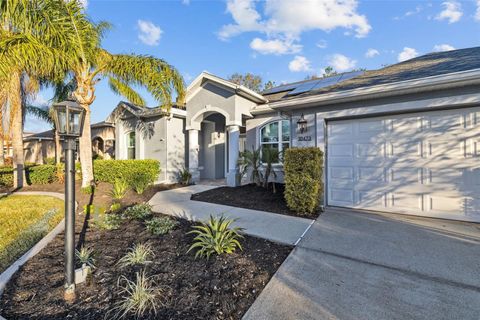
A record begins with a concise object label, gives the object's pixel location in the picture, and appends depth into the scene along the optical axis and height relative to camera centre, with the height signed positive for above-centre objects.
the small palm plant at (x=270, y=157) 7.74 -0.05
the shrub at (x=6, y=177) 10.17 -0.80
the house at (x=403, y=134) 4.75 +0.50
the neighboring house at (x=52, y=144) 16.30 +1.33
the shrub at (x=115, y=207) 6.02 -1.37
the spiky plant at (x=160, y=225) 4.48 -1.46
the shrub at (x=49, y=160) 16.82 -0.05
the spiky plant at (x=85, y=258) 3.26 -1.52
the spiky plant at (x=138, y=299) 2.33 -1.61
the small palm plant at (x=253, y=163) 8.15 -0.26
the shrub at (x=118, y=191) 6.96 -1.07
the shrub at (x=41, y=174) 10.59 -0.70
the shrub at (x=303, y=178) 5.43 -0.59
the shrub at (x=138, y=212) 5.45 -1.40
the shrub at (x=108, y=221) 4.80 -1.44
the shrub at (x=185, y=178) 10.42 -1.00
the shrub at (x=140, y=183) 8.00 -0.93
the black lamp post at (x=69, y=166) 2.65 -0.09
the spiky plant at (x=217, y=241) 3.50 -1.42
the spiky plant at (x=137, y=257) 3.29 -1.54
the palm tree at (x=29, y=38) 5.86 +3.56
